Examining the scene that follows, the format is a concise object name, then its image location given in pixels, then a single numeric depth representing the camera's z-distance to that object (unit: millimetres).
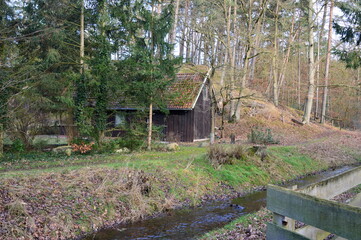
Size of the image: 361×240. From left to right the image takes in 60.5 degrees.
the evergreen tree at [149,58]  17438
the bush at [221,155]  14156
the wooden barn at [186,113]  24391
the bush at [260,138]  23069
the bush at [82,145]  16219
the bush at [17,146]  16141
